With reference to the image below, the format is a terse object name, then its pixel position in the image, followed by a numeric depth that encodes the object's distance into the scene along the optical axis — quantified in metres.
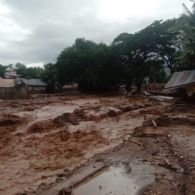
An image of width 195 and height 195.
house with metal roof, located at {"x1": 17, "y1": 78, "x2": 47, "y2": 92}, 33.05
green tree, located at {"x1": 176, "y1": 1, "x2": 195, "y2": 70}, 13.16
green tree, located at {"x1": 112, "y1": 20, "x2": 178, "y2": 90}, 24.50
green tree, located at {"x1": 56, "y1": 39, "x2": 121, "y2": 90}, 25.39
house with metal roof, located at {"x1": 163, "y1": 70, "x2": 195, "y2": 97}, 12.29
